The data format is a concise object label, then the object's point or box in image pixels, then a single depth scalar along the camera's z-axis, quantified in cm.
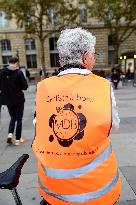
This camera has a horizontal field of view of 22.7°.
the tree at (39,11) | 2951
